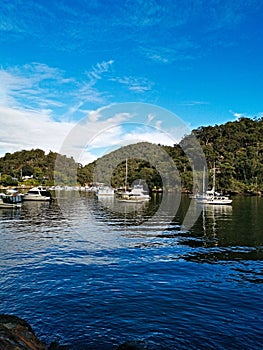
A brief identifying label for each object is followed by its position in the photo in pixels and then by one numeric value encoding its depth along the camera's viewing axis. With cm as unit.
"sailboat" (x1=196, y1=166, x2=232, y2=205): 7129
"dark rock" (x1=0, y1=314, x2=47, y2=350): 766
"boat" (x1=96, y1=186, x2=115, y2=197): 9844
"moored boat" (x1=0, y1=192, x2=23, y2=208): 5528
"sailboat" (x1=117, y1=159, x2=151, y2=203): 7500
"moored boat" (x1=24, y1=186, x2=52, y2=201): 7444
